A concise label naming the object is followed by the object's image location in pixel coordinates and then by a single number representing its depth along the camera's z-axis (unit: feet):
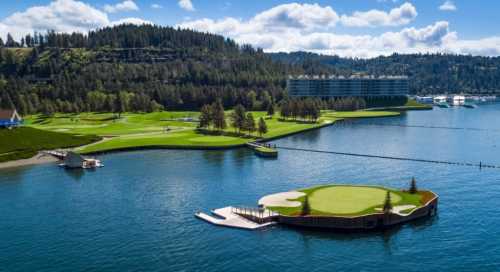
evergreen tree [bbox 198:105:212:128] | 536.01
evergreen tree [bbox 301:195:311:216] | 224.33
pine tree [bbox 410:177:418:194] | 258.71
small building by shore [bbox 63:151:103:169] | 365.20
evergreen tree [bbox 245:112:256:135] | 507.71
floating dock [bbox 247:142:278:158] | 401.90
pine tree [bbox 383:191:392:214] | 221.40
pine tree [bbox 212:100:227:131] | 533.55
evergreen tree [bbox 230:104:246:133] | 516.32
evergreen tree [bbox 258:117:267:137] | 501.15
